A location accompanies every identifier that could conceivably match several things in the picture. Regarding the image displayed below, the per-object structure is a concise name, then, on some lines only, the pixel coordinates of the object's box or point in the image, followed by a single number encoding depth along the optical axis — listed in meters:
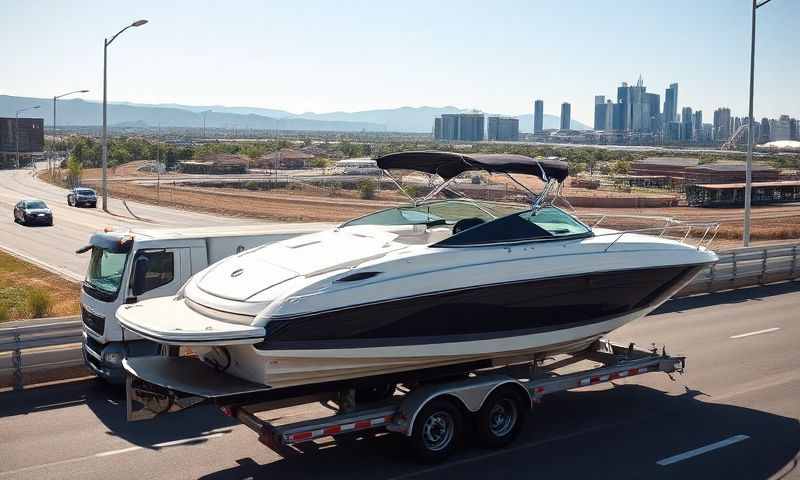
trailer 8.26
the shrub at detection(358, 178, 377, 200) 66.12
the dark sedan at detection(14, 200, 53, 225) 40.84
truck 11.13
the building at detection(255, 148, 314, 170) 118.69
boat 8.30
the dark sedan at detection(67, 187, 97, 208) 51.94
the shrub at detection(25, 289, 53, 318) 17.58
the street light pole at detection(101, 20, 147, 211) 42.72
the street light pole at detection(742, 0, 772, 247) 24.75
